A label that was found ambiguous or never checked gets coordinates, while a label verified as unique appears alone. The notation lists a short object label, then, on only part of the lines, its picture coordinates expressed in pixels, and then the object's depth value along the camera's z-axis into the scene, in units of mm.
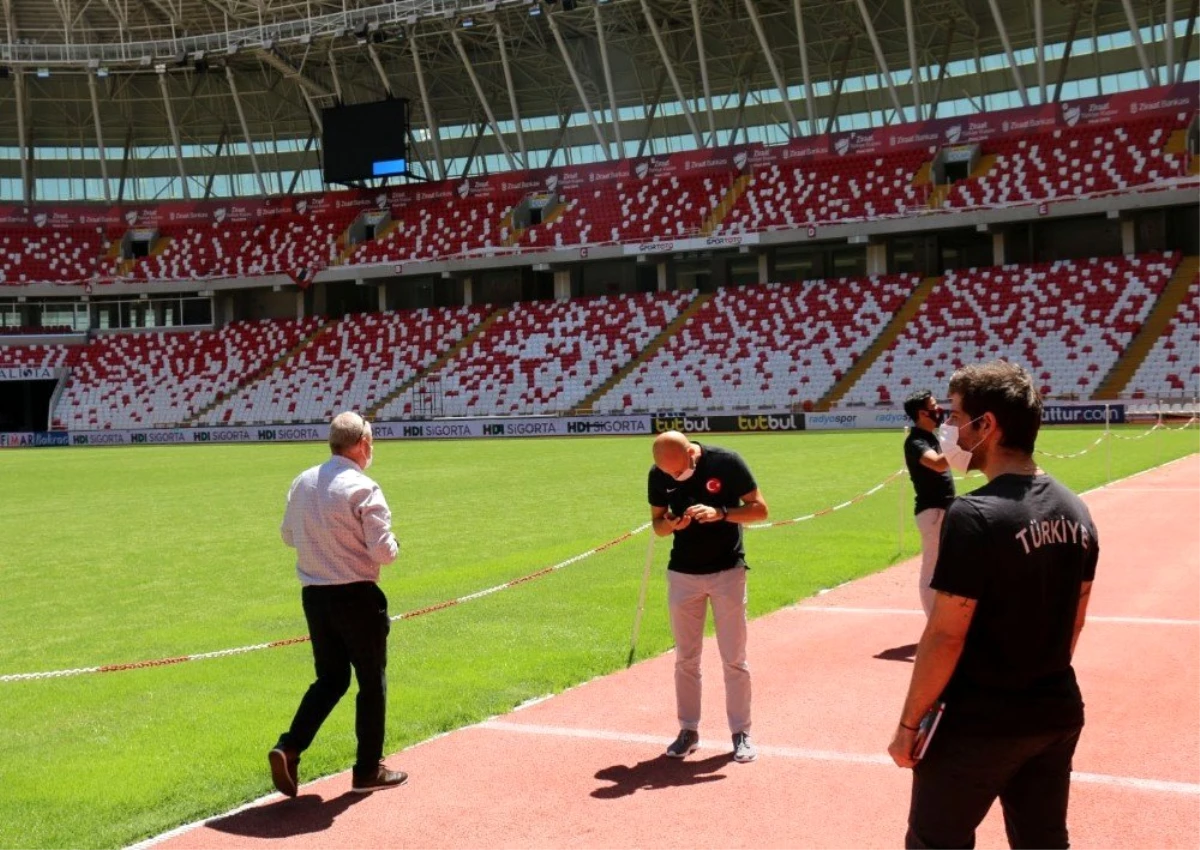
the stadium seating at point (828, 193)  56031
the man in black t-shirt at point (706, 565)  7172
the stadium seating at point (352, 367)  62562
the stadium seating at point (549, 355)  57969
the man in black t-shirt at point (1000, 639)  3756
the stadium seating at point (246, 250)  69750
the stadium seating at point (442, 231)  65125
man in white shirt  6633
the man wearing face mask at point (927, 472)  9633
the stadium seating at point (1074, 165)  50875
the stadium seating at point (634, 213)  60438
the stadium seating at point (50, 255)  70688
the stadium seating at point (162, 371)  65938
